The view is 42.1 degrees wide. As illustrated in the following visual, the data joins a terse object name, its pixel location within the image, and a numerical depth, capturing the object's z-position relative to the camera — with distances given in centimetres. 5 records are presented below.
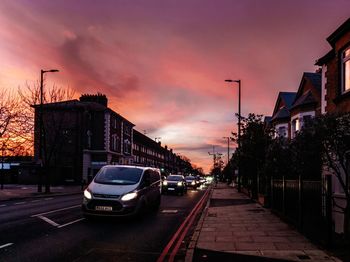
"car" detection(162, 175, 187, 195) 3625
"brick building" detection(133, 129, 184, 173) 9201
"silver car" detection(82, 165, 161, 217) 1477
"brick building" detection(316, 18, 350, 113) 1282
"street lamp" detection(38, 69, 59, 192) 3459
